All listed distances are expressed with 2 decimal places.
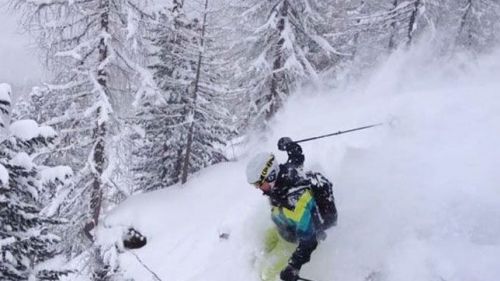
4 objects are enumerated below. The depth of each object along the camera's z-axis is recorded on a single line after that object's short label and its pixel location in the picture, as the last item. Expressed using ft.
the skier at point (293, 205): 20.08
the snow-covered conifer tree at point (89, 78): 46.14
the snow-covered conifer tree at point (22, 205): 21.26
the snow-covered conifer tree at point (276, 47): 63.98
